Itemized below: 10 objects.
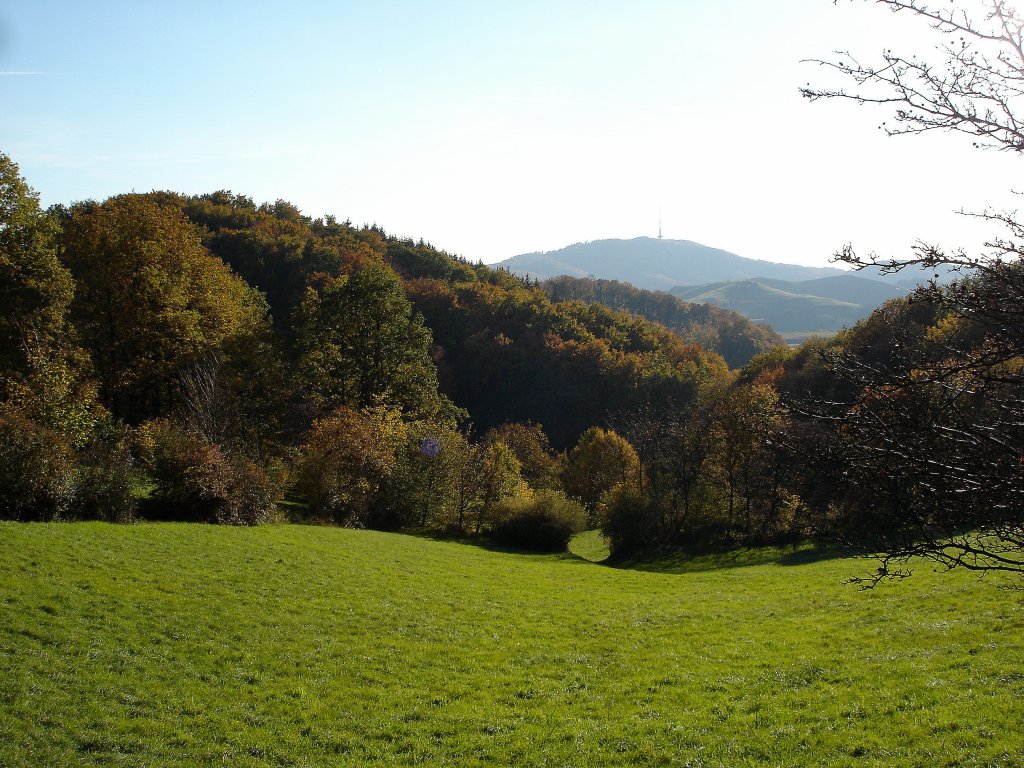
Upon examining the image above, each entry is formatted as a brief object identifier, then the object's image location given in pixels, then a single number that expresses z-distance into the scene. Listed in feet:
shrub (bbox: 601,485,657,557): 134.72
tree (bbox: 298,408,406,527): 118.32
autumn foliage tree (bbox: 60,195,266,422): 116.53
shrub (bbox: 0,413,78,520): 70.95
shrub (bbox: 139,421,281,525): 90.63
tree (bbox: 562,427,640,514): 218.38
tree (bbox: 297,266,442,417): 147.95
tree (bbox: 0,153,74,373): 90.74
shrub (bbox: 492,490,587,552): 134.62
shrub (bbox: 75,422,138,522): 77.66
